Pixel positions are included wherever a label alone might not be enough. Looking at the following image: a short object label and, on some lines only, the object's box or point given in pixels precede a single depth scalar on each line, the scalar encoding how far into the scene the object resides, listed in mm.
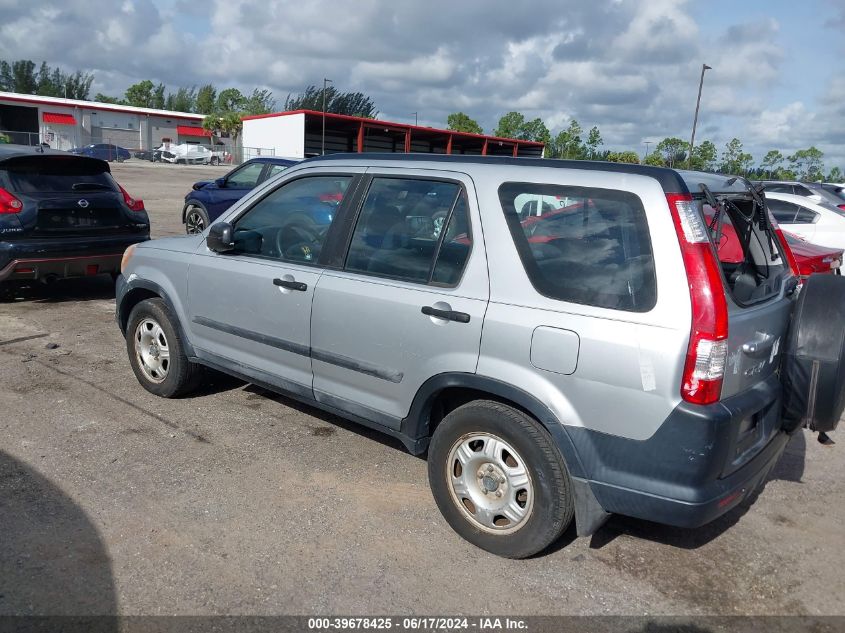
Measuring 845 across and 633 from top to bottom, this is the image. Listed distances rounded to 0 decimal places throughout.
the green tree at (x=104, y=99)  118588
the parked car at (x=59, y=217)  7160
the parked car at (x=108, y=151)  52981
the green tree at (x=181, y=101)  121750
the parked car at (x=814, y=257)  7254
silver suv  2777
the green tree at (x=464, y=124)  84312
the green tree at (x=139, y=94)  114750
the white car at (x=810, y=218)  11242
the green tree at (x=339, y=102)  93562
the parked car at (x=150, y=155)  63316
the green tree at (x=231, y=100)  108125
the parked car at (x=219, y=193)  13195
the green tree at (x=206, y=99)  119000
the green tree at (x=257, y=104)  102250
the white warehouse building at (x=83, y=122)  65938
